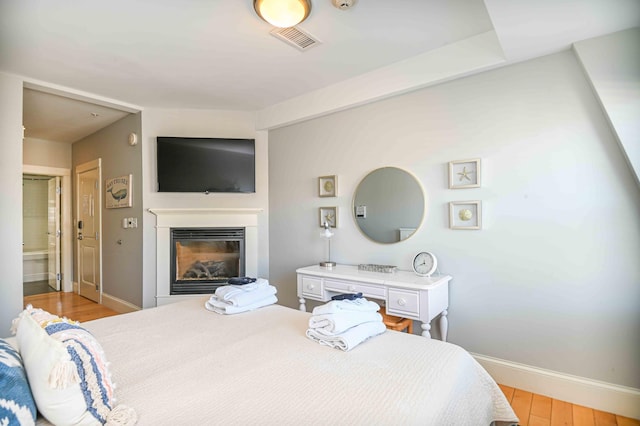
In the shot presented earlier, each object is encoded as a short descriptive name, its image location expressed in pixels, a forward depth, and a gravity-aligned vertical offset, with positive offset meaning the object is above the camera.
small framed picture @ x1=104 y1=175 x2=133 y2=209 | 4.04 +0.31
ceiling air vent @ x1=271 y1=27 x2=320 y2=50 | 2.25 +1.24
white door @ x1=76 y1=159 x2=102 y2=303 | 4.75 -0.20
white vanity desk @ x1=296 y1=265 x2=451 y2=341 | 2.29 -0.58
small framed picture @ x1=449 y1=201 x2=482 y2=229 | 2.45 -0.02
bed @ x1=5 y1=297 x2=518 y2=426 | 0.98 -0.58
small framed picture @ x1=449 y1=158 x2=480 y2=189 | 2.46 +0.29
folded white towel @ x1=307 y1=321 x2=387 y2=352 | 1.41 -0.54
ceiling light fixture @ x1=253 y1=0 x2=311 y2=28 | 1.89 +1.19
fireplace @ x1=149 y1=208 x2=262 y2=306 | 3.78 -0.12
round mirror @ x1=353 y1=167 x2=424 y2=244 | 2.78 +0.07
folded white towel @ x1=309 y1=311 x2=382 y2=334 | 1.47 -0.49
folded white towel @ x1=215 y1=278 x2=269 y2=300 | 2.02 -0.47
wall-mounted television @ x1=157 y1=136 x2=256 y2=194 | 3.75 +0.58
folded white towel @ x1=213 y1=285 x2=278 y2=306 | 1.99 -0.51
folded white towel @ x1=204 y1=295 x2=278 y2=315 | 1.96 -0.56
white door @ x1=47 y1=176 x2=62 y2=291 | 5.61 -0.25
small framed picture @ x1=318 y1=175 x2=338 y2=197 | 3.29 +0.28
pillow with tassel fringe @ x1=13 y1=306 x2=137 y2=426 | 0.90 -0.46
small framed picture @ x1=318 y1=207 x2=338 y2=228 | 3.30 -0.02
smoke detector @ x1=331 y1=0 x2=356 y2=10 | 1.92 +1.22
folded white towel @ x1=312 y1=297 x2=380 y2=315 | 1.56 -0.45
